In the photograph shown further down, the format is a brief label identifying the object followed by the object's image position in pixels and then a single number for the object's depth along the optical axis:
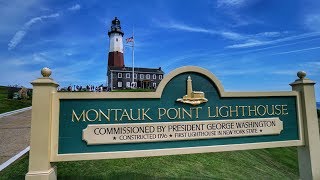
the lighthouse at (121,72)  45.27
